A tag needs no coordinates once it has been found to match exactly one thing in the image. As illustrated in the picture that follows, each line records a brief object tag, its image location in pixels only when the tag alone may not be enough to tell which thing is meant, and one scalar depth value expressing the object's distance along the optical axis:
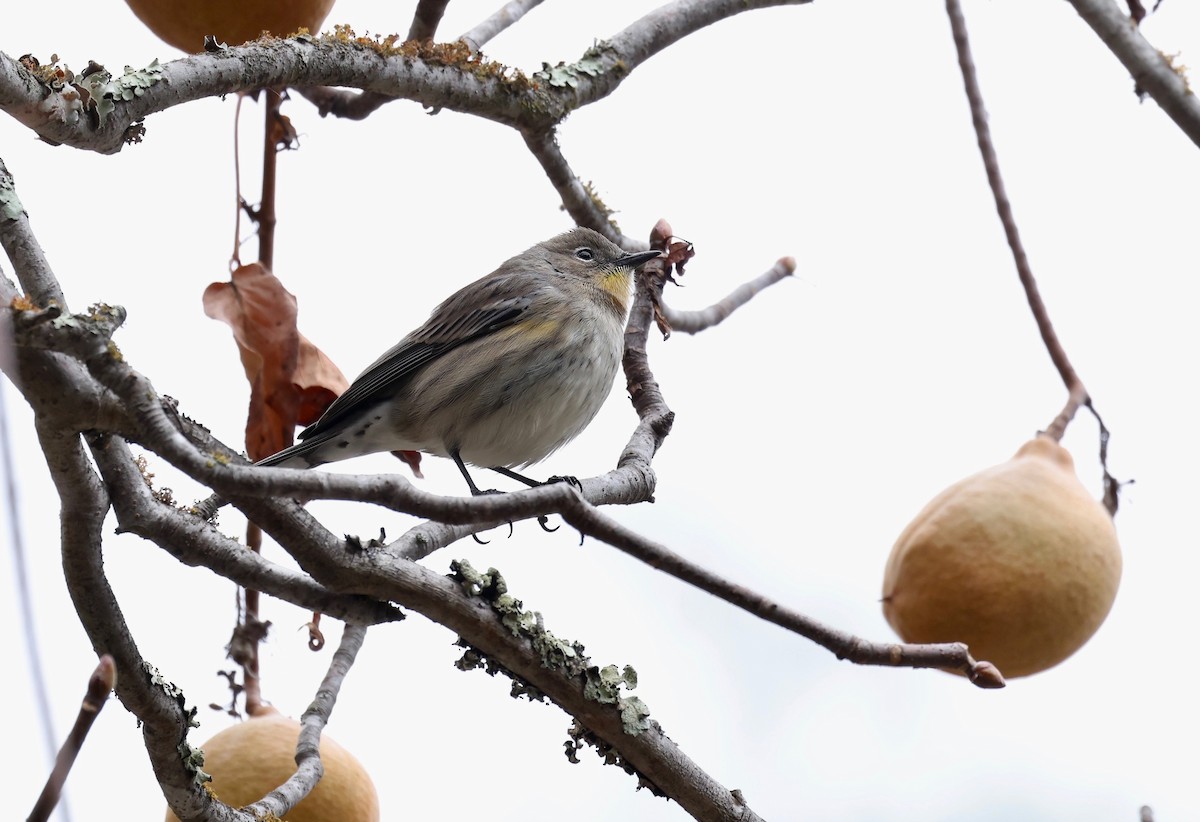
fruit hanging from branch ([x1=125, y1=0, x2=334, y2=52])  6.88
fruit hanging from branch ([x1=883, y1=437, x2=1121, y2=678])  7.01
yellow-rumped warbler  10.34
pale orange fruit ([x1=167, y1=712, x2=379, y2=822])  6.29
